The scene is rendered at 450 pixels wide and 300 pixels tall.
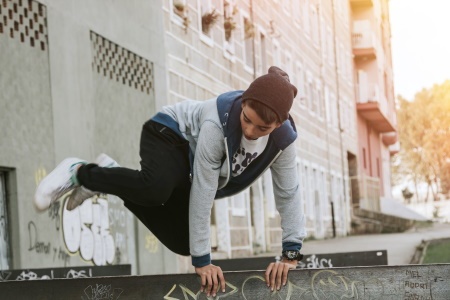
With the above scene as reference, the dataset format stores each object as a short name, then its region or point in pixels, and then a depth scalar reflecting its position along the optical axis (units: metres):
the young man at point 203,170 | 5.40
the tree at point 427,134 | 82.06
